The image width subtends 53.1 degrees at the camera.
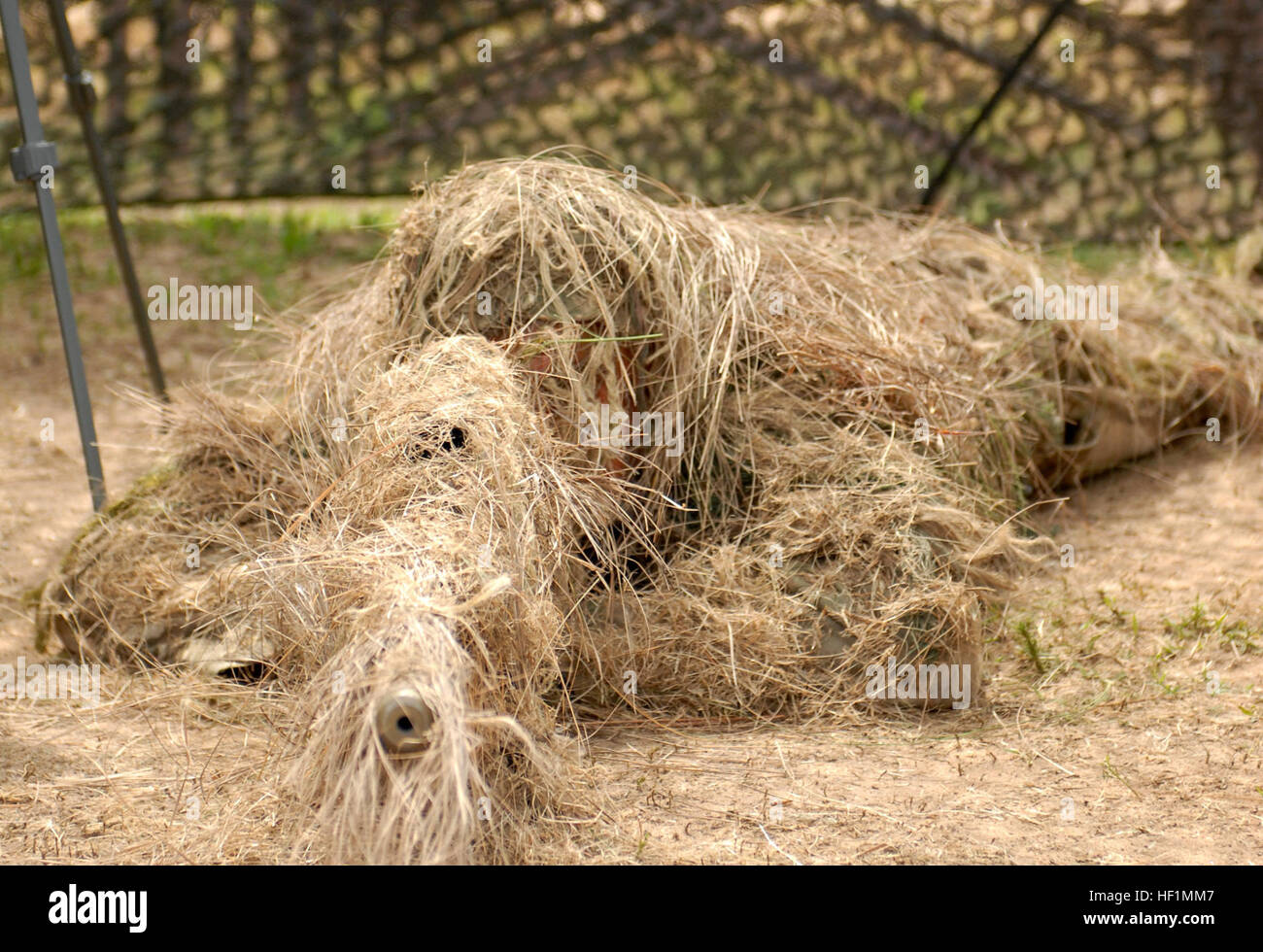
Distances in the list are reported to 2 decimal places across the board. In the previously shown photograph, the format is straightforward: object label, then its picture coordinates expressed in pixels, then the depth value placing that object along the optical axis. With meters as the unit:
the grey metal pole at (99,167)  4.26
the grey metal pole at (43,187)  3.66
